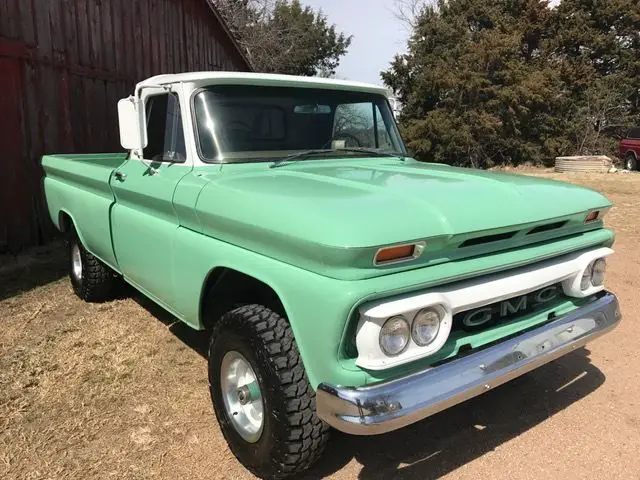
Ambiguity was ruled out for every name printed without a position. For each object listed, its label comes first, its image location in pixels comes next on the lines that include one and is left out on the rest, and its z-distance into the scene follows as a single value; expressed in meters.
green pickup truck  2.08
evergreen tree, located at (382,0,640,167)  24.92
